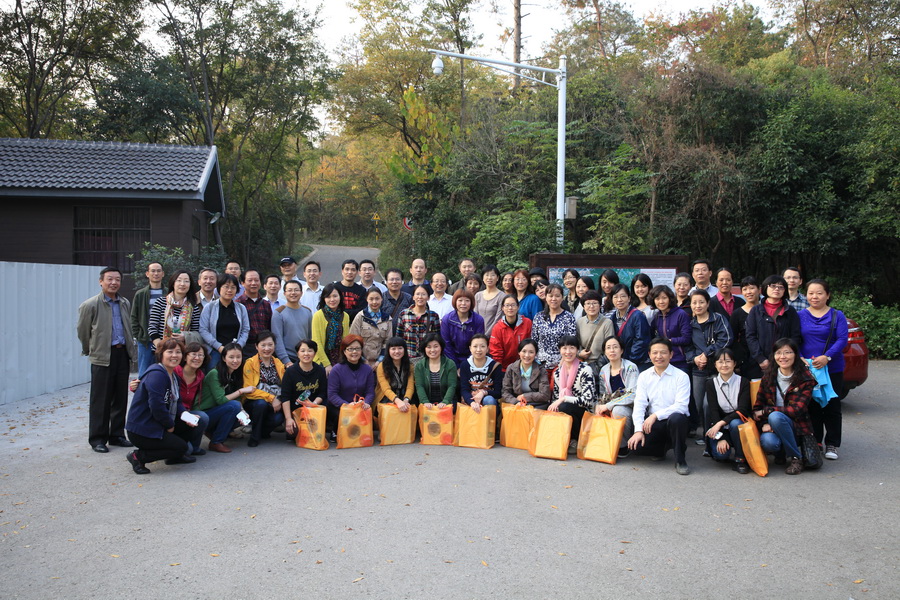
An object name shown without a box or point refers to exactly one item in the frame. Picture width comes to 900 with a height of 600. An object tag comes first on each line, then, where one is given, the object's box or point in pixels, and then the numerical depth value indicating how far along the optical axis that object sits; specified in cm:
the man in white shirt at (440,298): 820
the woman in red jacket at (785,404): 602
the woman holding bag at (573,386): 676
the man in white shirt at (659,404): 627
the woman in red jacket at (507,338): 759
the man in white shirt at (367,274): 838
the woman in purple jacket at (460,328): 762
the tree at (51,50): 2381
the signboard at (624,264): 1014
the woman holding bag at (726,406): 614
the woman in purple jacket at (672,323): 696
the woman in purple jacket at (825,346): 652
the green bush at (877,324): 1438
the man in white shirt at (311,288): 839
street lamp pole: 1448
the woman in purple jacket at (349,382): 713
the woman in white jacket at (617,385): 665
